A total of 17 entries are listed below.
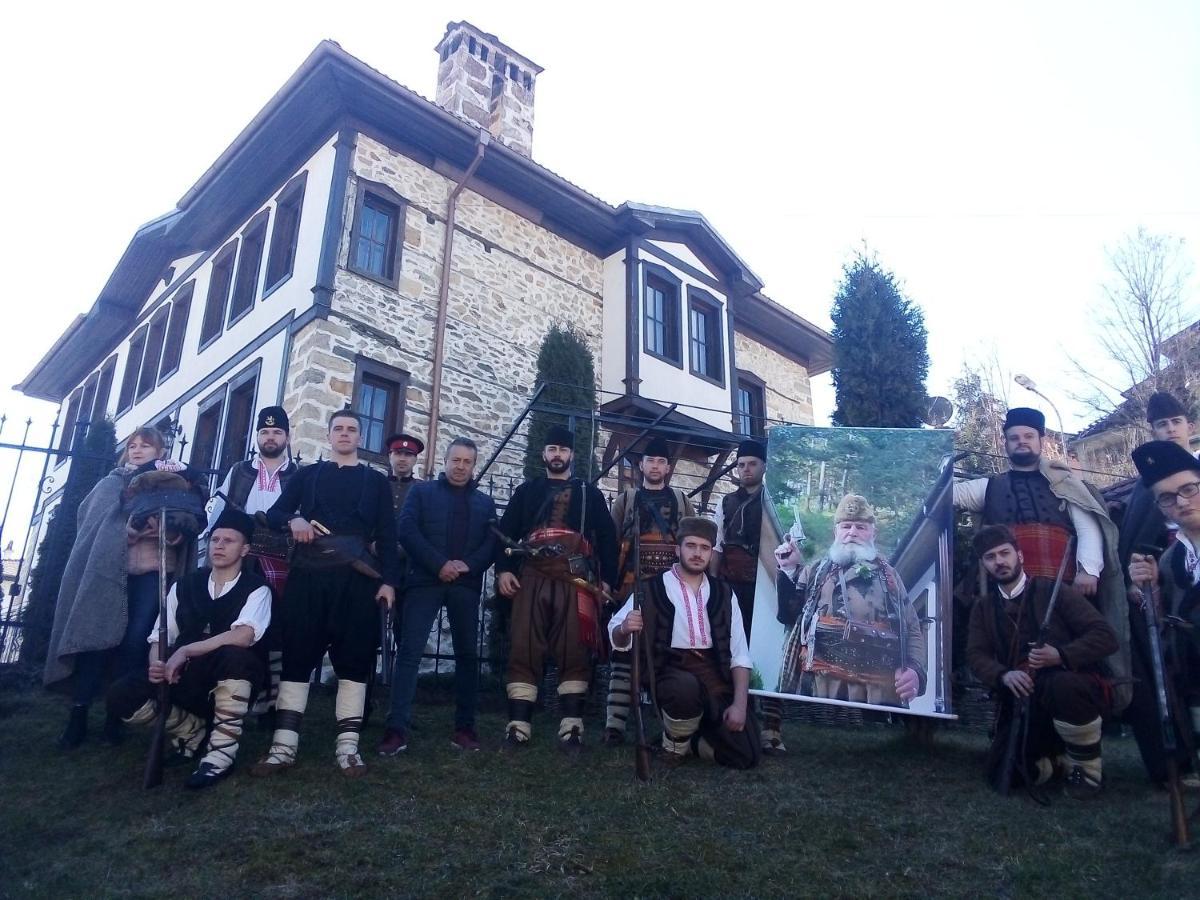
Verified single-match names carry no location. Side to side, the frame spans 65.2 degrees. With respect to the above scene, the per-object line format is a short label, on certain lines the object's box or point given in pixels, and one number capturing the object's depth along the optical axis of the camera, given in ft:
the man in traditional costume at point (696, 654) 16.69
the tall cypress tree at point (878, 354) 29.96
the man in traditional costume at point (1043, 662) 15.33
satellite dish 34.60
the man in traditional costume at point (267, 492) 18.84
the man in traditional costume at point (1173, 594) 15.05
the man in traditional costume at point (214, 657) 15.40
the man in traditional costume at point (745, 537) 19.51
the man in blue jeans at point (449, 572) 17.48
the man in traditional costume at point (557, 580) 17.57
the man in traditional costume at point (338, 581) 15.85
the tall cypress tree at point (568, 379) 40.78
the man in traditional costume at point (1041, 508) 17.70
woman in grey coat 17.99
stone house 38.29
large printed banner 17.38
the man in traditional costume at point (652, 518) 20.11
